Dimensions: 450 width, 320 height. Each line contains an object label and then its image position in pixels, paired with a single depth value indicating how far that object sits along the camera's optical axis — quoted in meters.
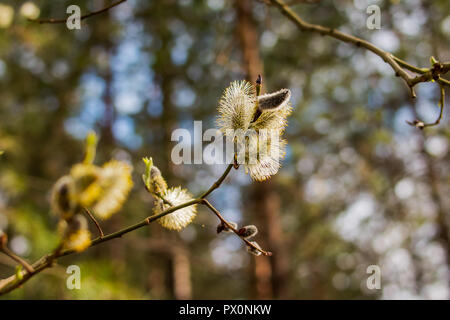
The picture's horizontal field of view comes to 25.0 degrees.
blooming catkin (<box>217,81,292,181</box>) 0.45
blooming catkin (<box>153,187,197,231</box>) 0.47
